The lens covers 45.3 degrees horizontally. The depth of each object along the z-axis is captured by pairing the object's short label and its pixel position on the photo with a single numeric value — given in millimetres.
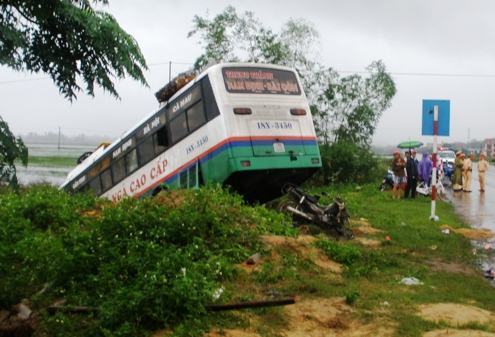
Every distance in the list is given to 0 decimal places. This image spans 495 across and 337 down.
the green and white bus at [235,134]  11836
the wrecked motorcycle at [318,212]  10430
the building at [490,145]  104062
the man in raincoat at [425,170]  21062
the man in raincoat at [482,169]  22170
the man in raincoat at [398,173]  19703
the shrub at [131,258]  5426
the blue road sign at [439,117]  13517
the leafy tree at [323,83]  26469
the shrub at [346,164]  25547
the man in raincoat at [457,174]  23153
